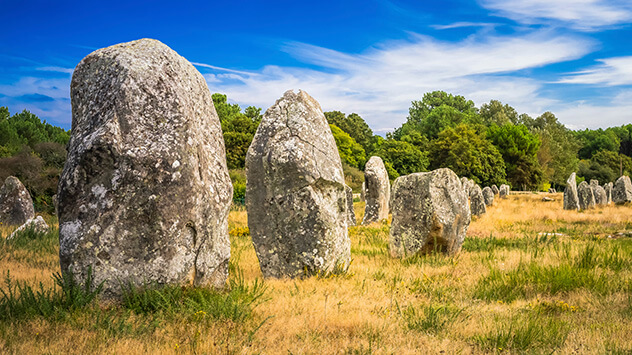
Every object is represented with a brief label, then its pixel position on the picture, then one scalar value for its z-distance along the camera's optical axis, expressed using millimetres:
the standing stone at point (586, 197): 25880
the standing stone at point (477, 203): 22180
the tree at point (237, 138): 41938
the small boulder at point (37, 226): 12328
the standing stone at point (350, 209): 17866
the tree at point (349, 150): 61375
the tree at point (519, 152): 61031
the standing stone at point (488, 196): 30123
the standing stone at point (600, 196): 28597
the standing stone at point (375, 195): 18922
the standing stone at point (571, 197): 25094
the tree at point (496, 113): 80950
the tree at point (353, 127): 75750
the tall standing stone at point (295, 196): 7379
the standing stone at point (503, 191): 42178
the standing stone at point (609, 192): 32453
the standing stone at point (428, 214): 9711
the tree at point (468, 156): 55625
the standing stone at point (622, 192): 27578
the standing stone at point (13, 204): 15469
